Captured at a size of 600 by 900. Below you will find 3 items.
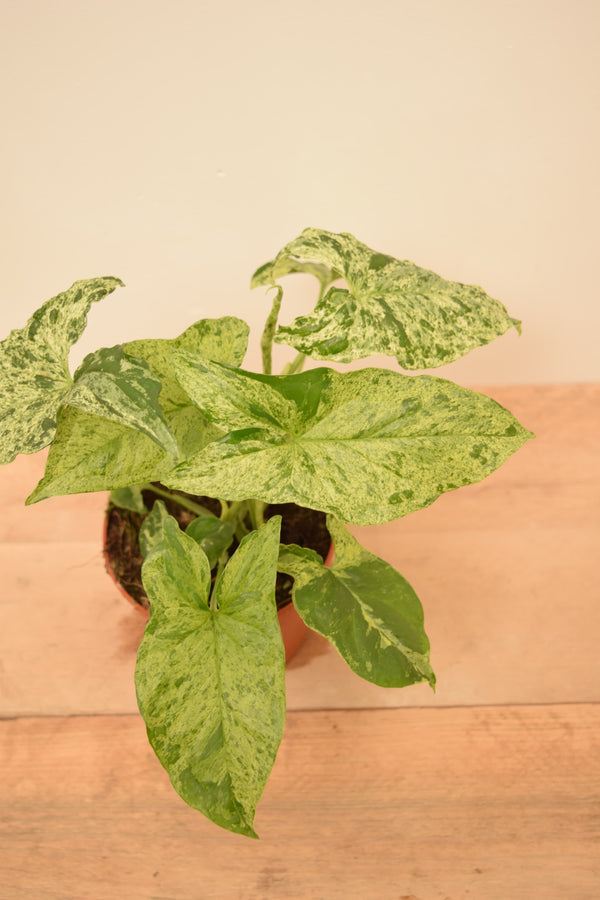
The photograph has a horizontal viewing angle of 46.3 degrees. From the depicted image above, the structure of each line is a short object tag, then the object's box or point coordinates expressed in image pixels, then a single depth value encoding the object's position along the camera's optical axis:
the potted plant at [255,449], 0.44
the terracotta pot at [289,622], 0.65
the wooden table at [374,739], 0.65
